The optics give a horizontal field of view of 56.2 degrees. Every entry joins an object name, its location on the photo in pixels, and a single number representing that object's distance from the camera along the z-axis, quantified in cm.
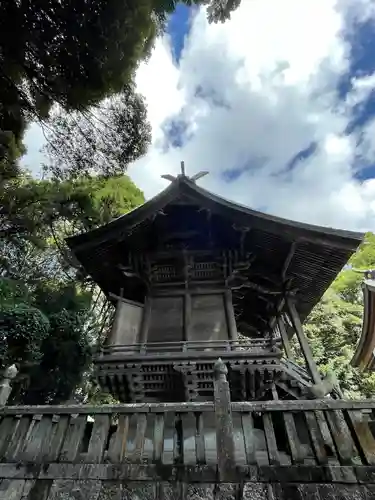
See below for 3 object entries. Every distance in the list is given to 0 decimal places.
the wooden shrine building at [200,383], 416
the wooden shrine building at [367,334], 1012
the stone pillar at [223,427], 417
